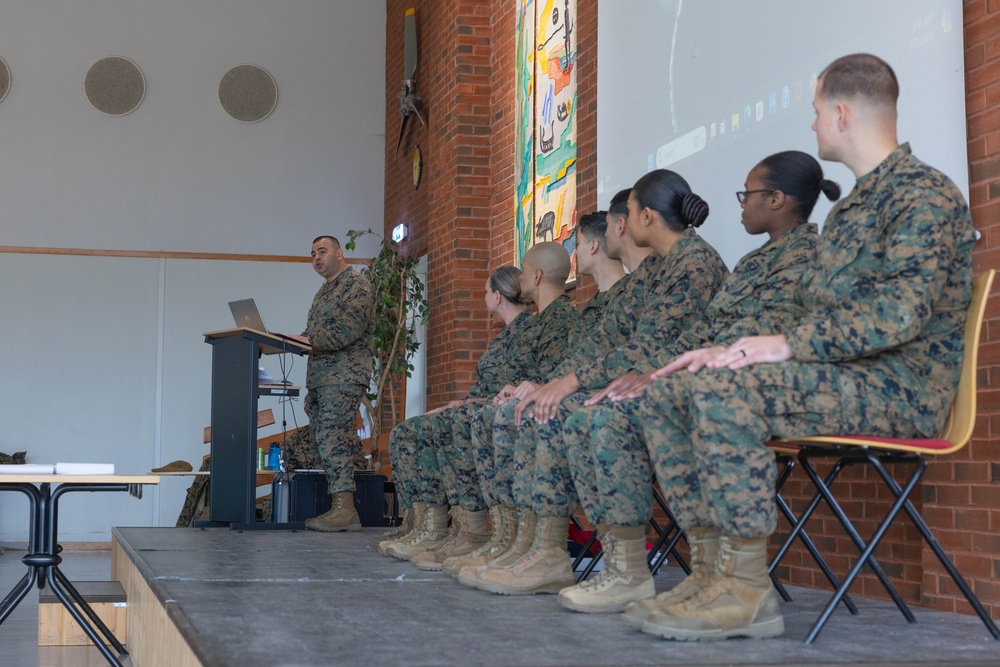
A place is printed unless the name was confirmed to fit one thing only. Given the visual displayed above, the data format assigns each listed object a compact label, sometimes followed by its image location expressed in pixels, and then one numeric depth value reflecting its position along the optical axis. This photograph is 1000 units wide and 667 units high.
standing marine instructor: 5.60
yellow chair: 2.13
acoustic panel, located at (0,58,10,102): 9.22
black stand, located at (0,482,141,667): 3.29
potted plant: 8.05
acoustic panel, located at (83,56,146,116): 9.42
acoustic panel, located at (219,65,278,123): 9.70
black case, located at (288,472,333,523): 6.00
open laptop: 5.84
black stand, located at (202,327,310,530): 5.40
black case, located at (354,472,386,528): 6.21
